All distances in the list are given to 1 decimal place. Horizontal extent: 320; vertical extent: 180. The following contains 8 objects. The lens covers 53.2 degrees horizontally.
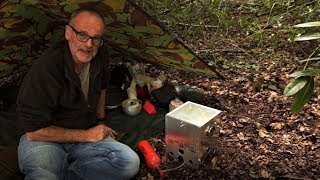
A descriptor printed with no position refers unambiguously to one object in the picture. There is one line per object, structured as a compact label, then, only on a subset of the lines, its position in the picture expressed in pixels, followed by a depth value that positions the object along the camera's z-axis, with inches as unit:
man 75.4
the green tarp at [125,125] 106.3
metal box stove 86.4
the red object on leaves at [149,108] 119.0
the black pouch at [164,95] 119.6
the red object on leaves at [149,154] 93.7
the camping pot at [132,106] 116.8
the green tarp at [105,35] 85.8
